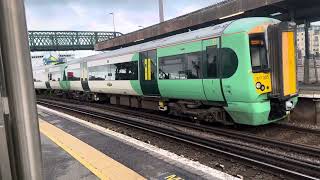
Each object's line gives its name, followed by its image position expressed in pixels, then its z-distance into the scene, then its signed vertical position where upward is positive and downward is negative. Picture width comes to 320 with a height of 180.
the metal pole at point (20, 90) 0.91 -0.03
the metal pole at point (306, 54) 12.73 +0.49
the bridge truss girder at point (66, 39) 40.12 +6.63
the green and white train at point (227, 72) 6.59 -0.08
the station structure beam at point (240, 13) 11.38 +2.72
